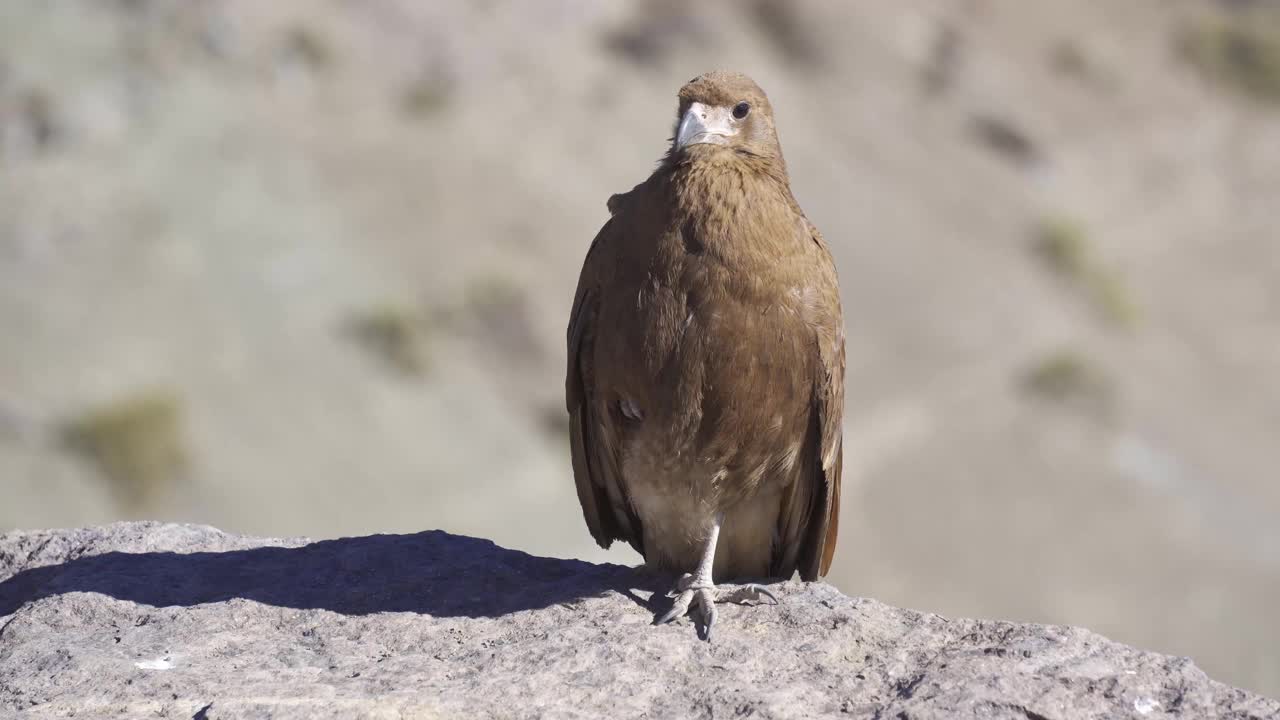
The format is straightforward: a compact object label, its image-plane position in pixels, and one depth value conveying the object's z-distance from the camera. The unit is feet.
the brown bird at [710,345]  37.37
